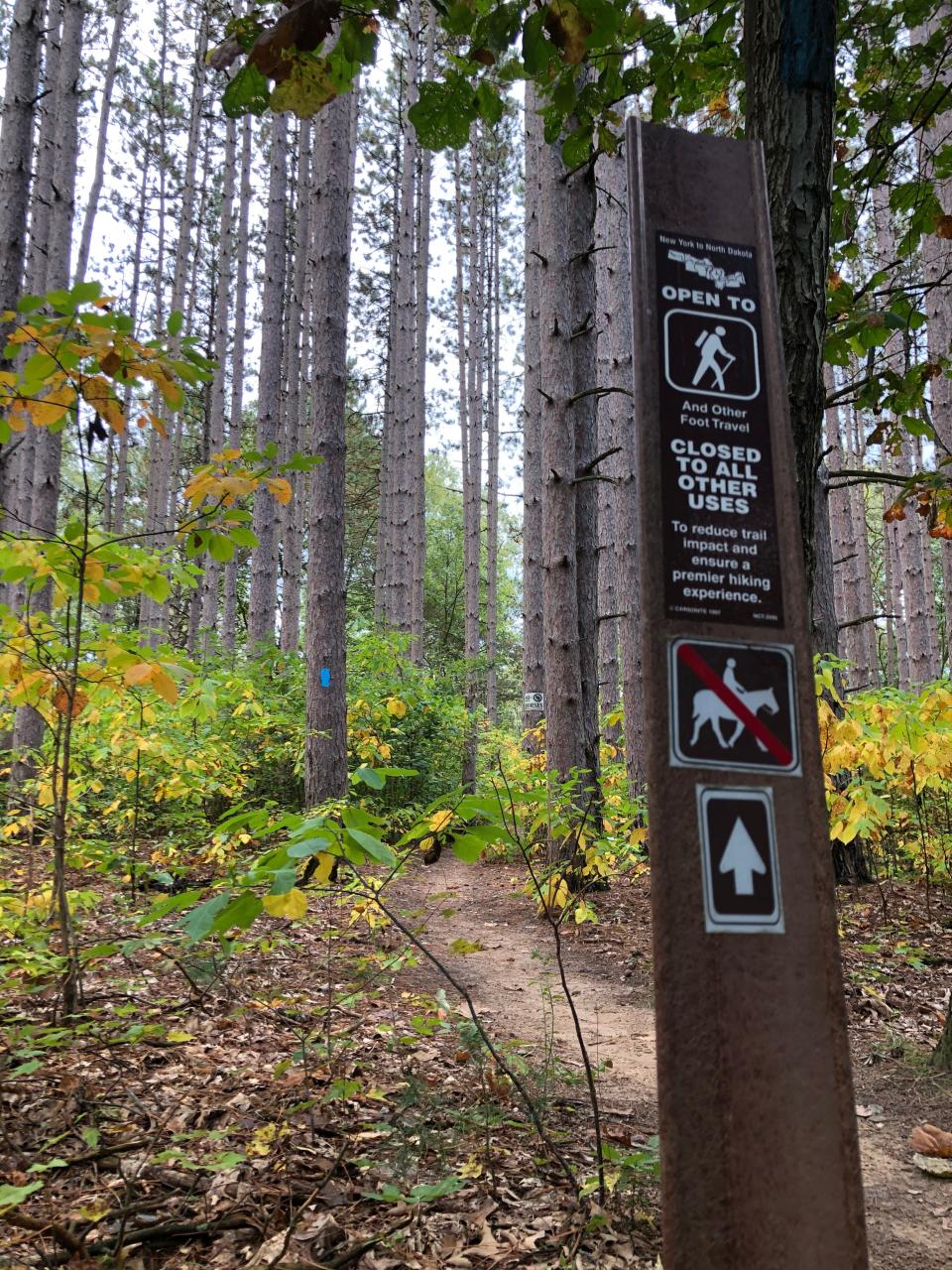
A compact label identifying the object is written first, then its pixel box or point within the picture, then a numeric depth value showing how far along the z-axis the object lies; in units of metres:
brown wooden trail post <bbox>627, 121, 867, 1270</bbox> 1.30
